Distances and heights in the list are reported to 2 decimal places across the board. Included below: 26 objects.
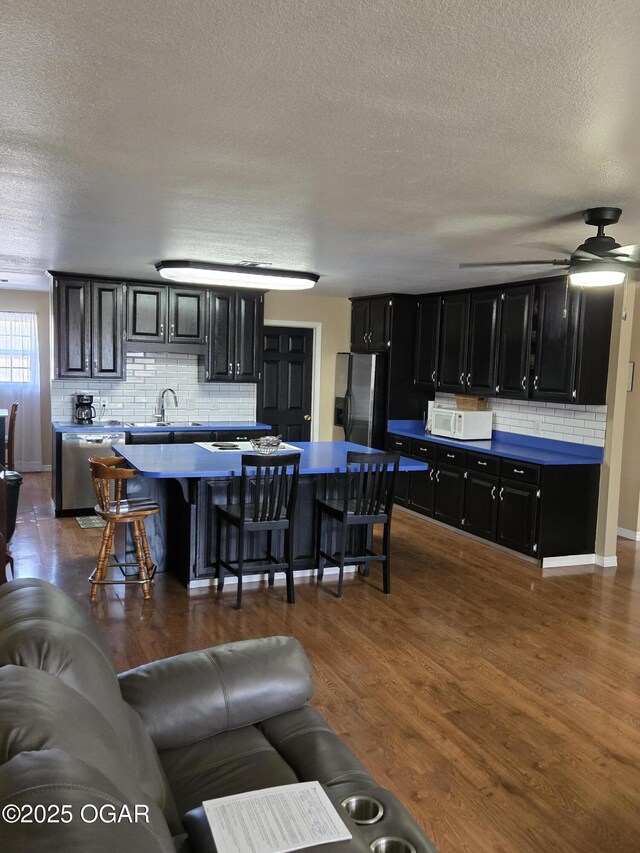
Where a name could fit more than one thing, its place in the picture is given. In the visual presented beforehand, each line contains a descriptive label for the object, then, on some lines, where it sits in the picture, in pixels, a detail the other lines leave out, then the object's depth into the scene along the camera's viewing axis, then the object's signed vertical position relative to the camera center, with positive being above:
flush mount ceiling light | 5.65 +0.73
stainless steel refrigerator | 7.79 -0.35
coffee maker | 7.12 -0.51
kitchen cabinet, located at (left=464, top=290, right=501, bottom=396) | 6.54 +0.28
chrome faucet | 7.56 -0.51
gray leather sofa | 1.00 -0.90
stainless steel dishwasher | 6.77 -0.98
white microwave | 6.69 -0.51
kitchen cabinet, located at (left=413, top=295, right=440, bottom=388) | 7.41 +0.32
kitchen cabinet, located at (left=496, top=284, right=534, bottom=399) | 6.14 +0.29
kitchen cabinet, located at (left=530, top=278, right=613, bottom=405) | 5.55 +0.27
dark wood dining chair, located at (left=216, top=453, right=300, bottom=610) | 4.40 -0.98
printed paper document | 1.47 -1.01
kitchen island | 4.67 -0.94
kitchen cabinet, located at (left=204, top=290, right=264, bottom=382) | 7.43 +0.30
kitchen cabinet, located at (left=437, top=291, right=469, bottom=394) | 6.96 +0.30
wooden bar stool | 4.48 -1.00
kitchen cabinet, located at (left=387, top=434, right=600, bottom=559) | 5.58 -1.09
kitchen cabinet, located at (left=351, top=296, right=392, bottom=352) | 7.72 +0.51
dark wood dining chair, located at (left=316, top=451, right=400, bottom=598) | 4.68 -0.96
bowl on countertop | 5.09 -0.59
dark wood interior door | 8.27 -0.19
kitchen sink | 7.31 -0.66
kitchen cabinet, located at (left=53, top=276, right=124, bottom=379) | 6.77 +0.30
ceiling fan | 3.36 +0.58
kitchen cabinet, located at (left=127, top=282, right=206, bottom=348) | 7.10 +0.49
